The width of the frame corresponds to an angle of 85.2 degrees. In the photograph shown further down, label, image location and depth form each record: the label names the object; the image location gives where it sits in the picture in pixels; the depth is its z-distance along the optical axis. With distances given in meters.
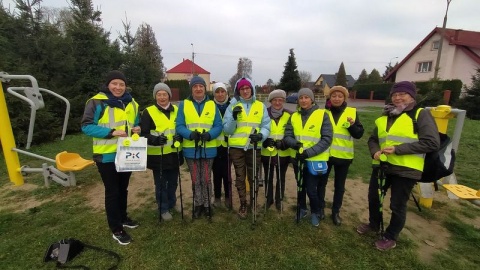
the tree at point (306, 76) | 76.12
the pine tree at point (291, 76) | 38.53
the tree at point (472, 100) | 15.63
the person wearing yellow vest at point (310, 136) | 3.84
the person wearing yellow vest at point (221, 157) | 4.40
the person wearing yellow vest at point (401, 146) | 3.15
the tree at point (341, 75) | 57.78
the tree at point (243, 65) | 62.05
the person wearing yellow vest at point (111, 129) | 3.37
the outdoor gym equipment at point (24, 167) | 5.49
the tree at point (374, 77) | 51.78
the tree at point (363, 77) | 54.65
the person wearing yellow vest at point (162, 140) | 3.87
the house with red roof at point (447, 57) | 26.13
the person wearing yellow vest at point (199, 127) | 3.95
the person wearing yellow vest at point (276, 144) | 4.25
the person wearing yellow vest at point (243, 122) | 4.02
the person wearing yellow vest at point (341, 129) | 3.83
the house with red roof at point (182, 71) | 60.39
